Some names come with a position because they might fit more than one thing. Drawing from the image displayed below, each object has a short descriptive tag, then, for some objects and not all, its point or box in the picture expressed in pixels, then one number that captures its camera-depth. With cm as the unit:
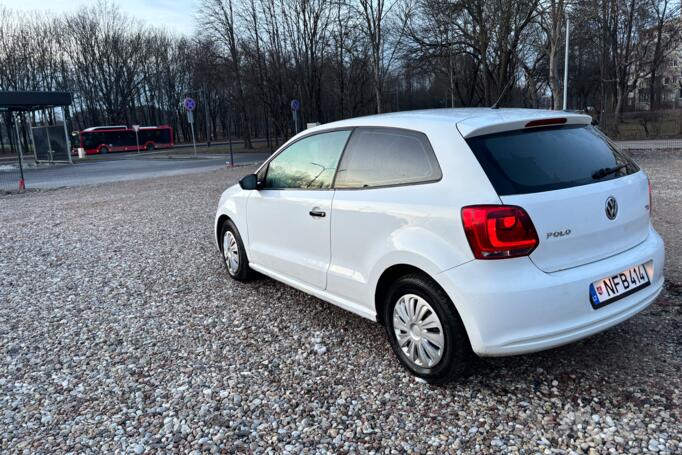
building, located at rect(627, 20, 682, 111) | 4263
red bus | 4716
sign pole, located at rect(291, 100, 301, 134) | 2734
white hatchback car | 288
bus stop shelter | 2756
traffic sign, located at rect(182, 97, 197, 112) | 2494
